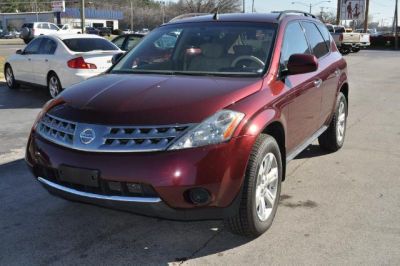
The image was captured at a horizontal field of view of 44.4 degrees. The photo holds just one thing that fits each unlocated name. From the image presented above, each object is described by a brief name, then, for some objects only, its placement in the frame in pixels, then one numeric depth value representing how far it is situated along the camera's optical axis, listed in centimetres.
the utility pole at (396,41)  4403
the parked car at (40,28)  4491
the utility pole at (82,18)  2295
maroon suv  328
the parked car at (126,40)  1428
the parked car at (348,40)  3091
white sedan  1037
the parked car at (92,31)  6021
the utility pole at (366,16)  5286
